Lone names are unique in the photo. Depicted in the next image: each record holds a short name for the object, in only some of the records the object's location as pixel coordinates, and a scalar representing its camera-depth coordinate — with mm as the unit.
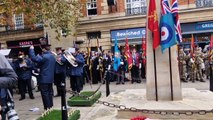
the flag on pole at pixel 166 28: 4161
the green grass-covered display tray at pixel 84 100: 5295
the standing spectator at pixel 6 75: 2101
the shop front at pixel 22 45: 16806
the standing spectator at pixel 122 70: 9167
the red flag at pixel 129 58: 9102
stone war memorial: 3893
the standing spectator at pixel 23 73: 7160
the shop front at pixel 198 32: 13811
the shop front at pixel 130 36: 14562
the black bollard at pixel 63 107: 3163
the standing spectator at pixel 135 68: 9234
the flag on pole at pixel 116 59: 8928
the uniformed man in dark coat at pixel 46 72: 4916
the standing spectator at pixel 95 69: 9719
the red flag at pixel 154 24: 4222
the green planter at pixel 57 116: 4061
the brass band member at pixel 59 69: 6643
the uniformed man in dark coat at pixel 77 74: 6950
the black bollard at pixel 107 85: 6152
